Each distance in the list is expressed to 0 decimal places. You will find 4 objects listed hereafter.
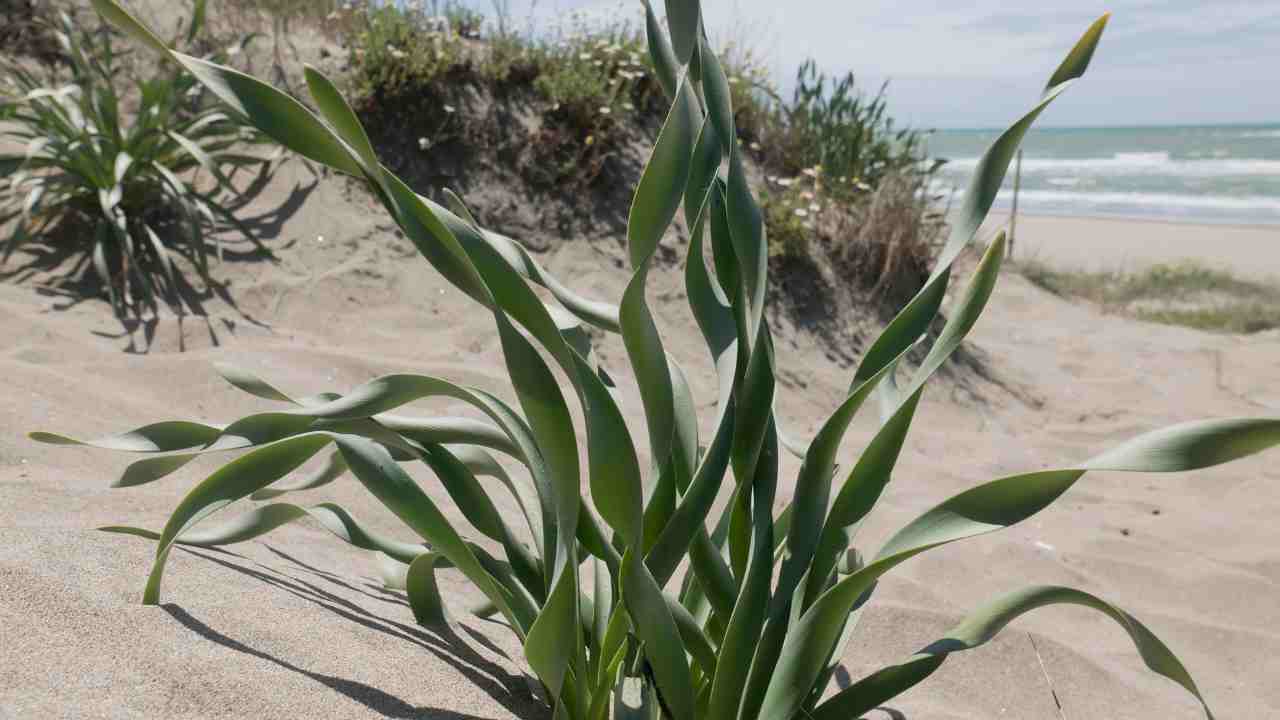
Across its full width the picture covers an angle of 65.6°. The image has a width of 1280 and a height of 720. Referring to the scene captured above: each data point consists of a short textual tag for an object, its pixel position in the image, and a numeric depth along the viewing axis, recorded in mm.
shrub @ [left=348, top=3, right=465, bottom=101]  4777
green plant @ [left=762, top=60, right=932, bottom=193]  5523
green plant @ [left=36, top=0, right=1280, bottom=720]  1083
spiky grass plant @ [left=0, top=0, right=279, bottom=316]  3723
